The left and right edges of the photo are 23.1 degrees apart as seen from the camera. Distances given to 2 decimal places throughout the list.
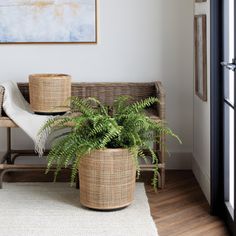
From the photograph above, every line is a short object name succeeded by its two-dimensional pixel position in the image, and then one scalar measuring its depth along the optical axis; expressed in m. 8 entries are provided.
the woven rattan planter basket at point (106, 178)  3.22
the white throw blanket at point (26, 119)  3.62
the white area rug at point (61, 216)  2.95
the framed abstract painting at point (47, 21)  4.11
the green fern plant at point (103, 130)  3.22
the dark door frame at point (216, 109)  3.21
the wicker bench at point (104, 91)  4.10
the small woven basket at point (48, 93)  3.65
